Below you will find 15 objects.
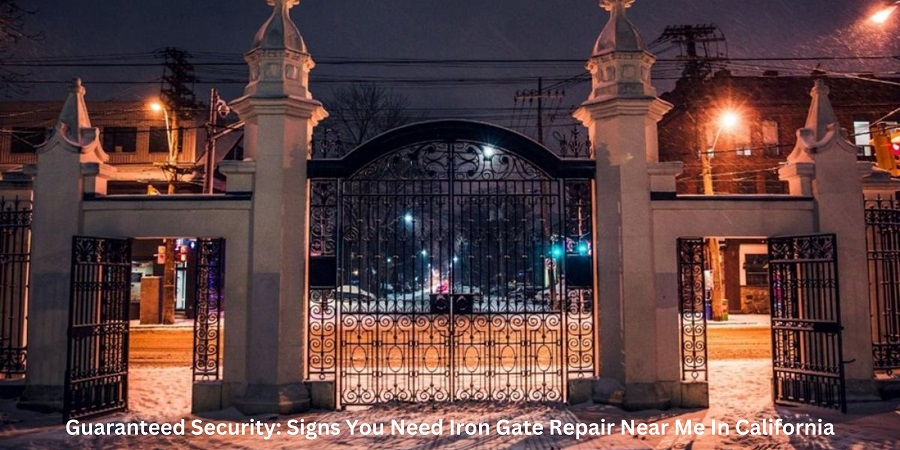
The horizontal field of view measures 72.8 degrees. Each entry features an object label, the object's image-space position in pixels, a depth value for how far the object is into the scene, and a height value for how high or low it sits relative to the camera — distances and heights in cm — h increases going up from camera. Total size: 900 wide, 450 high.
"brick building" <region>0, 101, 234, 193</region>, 3269 +782
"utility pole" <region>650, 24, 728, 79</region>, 2781 +1106
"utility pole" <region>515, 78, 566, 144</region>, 2897 +897
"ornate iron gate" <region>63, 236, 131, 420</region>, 864 -65
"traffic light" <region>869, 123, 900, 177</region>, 1568 +331
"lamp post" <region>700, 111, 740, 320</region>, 2462 -7
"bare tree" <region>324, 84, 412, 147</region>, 3141 +821
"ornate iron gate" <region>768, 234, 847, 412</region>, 890 -61
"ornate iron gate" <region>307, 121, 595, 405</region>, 941 +112
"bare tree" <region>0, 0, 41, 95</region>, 1116 +481
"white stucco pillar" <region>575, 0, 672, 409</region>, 922 +104
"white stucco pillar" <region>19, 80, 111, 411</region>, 925 +49
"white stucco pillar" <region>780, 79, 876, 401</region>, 940 +87
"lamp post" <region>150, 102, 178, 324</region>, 2369 +72
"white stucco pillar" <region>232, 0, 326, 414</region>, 910 +97
